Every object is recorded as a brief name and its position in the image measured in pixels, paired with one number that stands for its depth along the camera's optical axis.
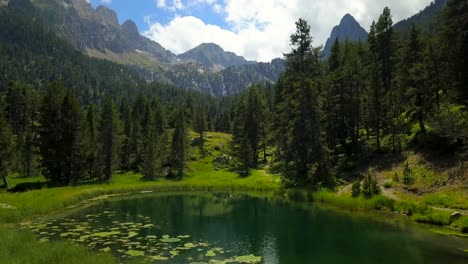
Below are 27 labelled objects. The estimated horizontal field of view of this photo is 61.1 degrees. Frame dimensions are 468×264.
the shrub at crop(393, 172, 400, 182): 48.76
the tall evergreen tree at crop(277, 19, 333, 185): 59.16
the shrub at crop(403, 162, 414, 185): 46.66
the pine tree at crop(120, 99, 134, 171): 103.44
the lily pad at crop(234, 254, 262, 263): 26.14
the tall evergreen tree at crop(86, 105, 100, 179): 80.39
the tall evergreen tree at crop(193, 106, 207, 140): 130.62
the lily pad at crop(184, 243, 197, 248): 29.78
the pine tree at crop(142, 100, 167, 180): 86.19
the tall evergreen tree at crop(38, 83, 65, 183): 66.12
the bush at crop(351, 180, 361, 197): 48.92
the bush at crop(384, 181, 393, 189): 48.28
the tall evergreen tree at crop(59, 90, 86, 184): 66.94
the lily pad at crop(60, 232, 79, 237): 31.99
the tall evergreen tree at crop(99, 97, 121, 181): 83.06
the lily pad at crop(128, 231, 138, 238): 32.94
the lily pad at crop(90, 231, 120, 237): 32.56
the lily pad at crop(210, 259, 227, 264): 25.13
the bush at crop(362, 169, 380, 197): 47.31
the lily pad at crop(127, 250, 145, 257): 26.35
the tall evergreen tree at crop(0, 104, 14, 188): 65.12
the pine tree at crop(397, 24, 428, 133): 56.28
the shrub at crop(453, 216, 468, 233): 32.97
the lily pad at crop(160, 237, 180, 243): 31.58
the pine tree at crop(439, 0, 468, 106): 45.50
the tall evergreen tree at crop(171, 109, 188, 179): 89.50
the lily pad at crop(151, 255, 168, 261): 25.73
